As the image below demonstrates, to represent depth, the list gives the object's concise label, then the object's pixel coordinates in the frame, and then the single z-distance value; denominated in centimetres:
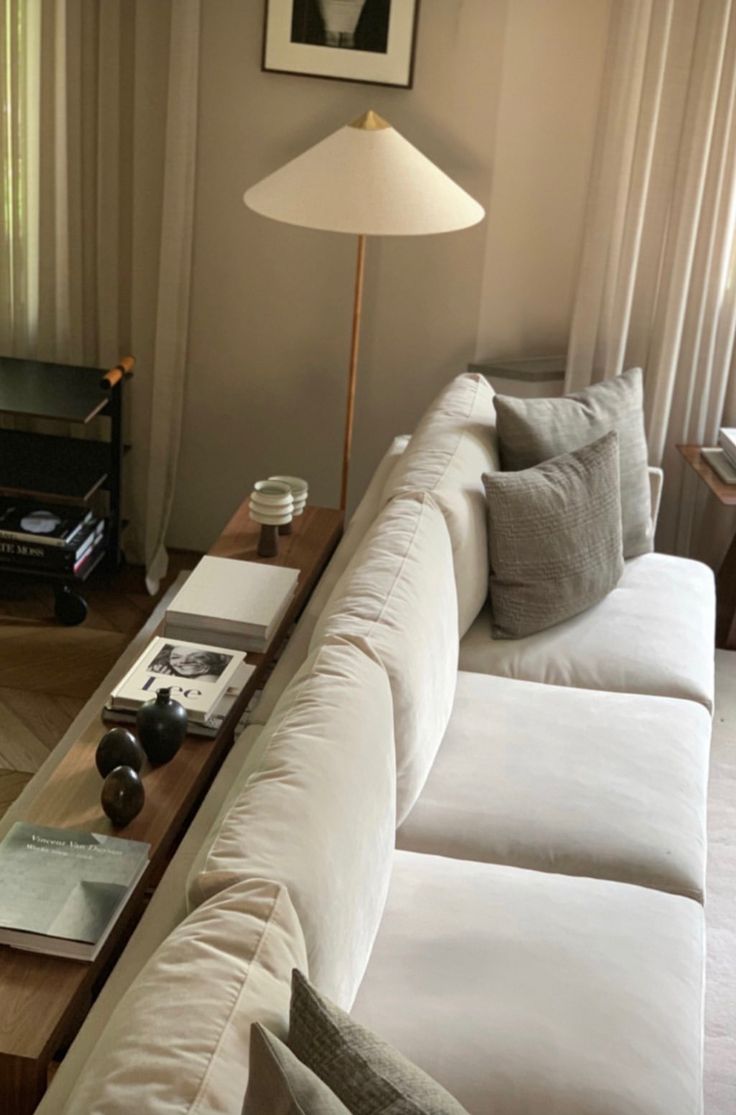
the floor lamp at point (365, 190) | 308
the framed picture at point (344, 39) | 356
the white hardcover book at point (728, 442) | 366
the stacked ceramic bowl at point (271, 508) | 303
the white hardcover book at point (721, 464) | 360
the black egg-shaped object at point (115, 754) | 212
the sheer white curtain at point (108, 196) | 361
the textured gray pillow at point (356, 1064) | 130
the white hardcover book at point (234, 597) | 262
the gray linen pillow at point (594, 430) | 314
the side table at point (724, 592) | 376
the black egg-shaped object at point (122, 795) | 202
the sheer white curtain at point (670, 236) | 352
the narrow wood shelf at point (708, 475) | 350
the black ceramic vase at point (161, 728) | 219
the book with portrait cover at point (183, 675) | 232
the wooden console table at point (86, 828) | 165
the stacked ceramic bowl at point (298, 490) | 319
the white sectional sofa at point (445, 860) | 149
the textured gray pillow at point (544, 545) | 292
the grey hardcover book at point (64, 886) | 180
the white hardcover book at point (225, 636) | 262
